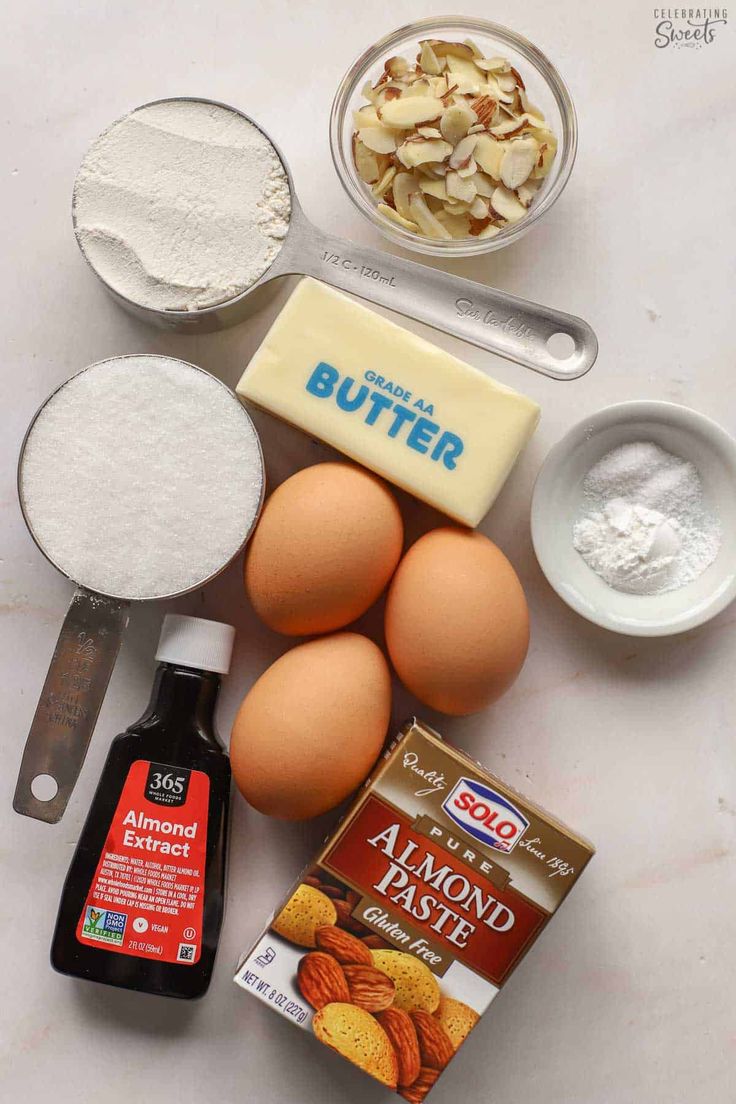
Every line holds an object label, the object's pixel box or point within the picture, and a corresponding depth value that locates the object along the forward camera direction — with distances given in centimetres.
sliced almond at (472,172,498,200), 43
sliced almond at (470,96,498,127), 43
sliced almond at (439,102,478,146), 42
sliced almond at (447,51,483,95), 43
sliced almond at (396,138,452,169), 42
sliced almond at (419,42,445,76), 43
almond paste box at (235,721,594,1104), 39
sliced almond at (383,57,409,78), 43
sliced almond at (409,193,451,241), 43
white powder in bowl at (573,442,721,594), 43
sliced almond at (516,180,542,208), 43
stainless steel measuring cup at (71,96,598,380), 42
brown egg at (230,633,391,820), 40
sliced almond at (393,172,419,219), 43
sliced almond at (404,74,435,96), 43
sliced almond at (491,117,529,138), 43
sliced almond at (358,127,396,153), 43
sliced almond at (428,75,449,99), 43
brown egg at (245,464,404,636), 40
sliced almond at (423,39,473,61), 43
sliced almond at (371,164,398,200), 43
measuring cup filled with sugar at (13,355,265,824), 41
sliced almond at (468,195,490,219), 43
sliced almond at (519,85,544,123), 43
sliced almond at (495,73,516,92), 43
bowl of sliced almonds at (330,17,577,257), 42
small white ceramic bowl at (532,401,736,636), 43
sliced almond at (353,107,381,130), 43
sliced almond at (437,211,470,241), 43
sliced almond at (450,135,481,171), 42
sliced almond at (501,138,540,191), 42
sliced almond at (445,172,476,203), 43
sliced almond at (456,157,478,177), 42
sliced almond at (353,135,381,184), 43
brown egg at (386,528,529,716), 40
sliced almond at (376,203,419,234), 43
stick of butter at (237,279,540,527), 41
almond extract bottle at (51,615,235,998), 42
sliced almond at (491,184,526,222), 43
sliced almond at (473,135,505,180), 42
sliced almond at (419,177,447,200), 43
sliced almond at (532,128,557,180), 43
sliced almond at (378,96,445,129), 42
